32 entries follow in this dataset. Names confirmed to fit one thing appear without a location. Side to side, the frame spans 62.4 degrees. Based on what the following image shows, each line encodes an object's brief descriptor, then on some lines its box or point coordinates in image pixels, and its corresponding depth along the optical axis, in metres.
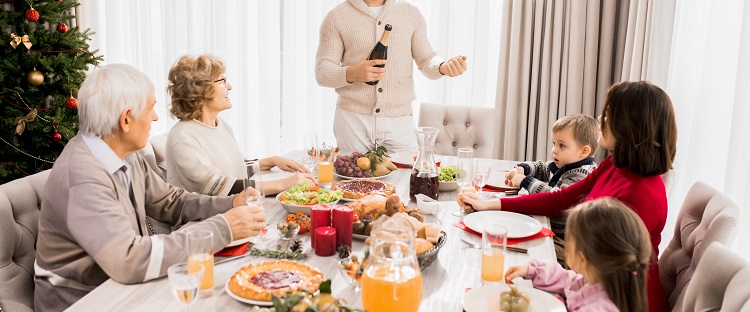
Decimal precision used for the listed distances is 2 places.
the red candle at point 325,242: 1.56
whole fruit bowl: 2.35
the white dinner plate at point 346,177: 2.35
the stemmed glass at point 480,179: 2.04
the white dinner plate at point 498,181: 2.32
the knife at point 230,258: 1.50
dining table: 1.29
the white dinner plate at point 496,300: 1.29
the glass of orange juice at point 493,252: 1.40
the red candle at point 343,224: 1.60
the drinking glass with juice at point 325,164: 2.19
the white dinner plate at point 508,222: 1.78
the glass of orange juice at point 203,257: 1.24
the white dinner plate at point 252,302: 1.26
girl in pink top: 1.28
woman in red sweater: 1.69
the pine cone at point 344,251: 1.52
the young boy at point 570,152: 2.32
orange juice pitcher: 1.15
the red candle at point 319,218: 1.63
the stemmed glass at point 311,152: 2.30
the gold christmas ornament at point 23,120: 3.47
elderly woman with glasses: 2.13
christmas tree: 3.49
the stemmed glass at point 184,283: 1.17
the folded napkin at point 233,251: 1.55
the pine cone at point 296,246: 1.58
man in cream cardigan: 3.00
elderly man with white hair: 1.41
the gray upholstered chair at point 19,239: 1.62
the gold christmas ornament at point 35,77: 3.51
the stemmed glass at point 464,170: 2.01
